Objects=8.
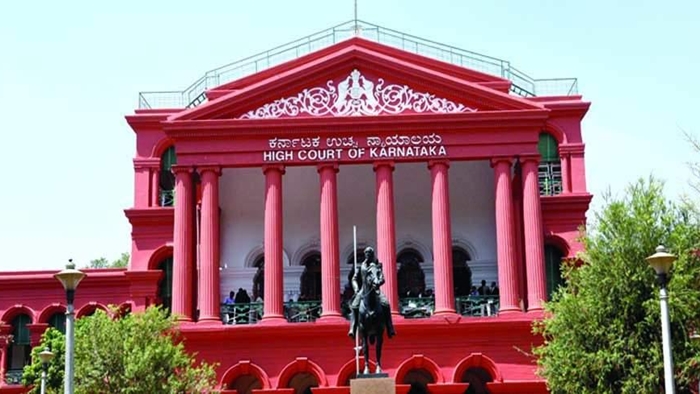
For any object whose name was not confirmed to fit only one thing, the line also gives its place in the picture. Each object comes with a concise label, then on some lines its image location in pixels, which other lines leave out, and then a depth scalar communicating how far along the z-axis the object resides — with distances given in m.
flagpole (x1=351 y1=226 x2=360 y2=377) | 33.44
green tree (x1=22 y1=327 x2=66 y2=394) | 47.34
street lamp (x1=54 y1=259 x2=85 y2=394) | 28.34
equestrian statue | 33.09
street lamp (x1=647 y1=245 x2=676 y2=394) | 26.62
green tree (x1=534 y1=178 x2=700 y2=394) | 37.22
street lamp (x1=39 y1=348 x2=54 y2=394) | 41.09
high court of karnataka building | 47.53
